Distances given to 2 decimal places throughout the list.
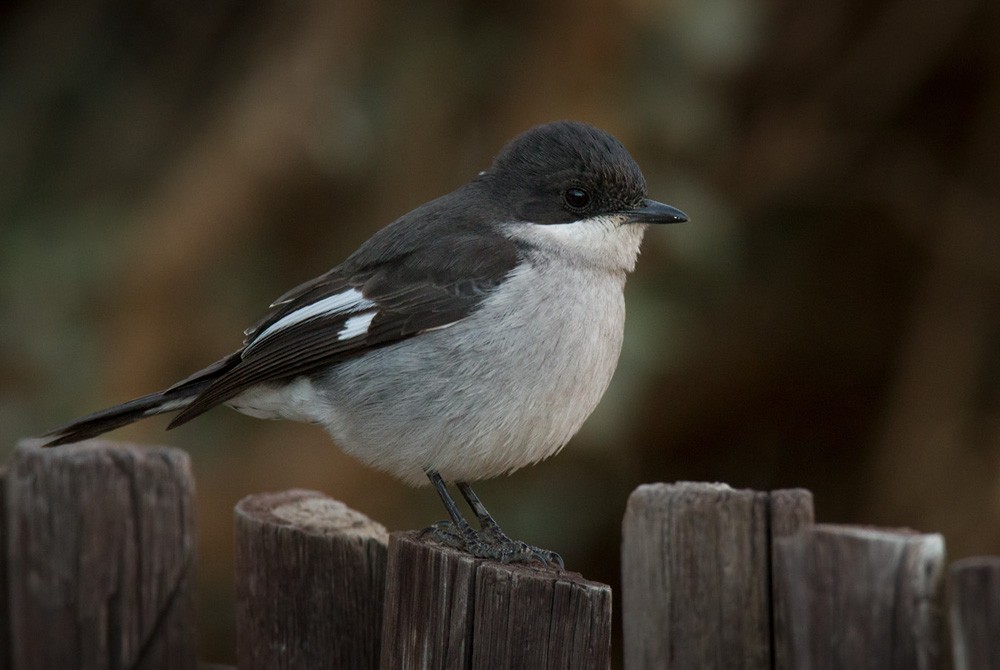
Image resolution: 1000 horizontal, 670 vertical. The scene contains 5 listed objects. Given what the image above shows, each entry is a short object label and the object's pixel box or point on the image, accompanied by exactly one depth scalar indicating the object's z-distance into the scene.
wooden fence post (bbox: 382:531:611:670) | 5.15
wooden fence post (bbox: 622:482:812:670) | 5.10
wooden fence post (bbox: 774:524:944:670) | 4.07
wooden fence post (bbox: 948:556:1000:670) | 3.76
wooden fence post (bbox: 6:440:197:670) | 6.35
